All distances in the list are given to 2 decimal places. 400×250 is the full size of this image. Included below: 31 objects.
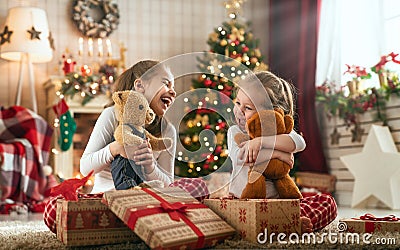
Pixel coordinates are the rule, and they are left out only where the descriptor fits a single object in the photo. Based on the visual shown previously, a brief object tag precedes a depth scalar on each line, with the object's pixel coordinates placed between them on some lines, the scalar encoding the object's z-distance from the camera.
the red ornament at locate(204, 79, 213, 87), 4.61
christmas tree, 4.49
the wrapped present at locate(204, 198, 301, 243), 1.72
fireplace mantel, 4.68
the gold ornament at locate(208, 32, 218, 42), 5.05
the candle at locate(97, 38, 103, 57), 5.14
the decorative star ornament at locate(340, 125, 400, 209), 3.91
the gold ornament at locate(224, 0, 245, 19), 5.13
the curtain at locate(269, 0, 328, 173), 4.90
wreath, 5.12
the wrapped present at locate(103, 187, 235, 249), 1.57
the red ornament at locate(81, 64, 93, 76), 4.68
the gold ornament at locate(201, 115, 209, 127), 4.73
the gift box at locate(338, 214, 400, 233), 2.00
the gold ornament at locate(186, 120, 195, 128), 4.82
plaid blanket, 3.98
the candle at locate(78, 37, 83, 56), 5.01
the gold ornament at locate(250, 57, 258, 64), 4.88
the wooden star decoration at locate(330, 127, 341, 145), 4.72
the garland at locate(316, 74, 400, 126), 4.11
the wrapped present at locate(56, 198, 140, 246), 1.70
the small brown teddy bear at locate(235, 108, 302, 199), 1.94
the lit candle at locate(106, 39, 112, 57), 5.00
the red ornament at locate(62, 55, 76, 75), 4.77
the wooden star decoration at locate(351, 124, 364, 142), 4.43
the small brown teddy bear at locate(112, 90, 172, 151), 1.95
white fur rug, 1.66
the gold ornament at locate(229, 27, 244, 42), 4.96
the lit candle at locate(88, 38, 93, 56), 5.02
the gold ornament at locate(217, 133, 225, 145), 4.34
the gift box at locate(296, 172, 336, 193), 4.72
